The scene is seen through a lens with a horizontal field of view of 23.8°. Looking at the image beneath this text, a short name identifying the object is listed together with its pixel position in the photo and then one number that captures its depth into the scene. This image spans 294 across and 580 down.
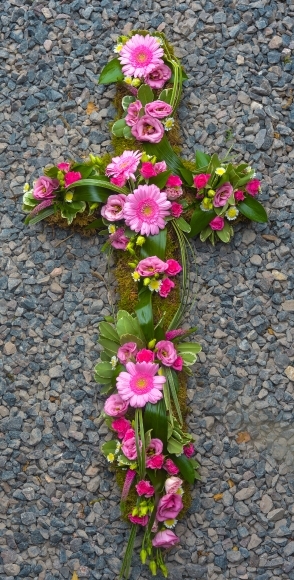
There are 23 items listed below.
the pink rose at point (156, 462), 2.02
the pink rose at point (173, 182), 2.24
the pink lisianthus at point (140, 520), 2.03
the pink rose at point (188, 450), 2.11
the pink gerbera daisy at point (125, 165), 2.24
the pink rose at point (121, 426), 2.08
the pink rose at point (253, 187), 2.24
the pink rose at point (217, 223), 2.25
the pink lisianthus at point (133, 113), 2.30
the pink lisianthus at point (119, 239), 2.24
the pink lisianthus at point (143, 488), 2.02
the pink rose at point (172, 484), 2.02
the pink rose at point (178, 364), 2.11
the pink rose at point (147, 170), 2.20
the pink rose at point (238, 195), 2.24
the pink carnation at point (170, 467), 2.06
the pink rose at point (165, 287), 2.18
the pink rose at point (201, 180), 2.22
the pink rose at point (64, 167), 2.29
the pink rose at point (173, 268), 2.19
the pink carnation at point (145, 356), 2.06
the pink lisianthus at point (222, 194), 2.22
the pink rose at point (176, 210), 2.24
